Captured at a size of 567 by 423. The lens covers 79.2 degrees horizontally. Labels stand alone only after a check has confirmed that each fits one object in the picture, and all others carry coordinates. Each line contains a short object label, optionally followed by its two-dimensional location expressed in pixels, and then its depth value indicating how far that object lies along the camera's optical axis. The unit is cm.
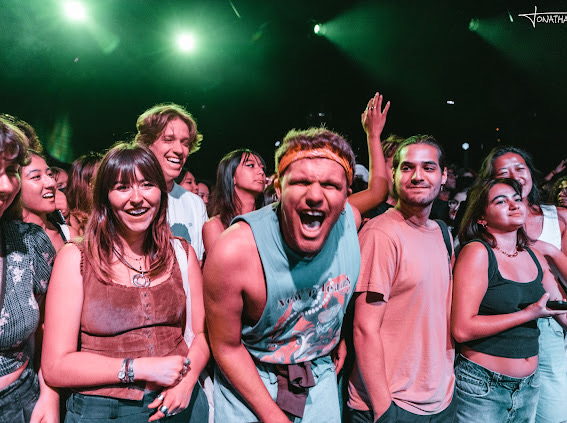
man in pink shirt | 175
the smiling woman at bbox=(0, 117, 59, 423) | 138
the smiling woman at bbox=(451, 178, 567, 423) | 199
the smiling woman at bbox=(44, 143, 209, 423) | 141
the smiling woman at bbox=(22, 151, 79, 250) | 219
